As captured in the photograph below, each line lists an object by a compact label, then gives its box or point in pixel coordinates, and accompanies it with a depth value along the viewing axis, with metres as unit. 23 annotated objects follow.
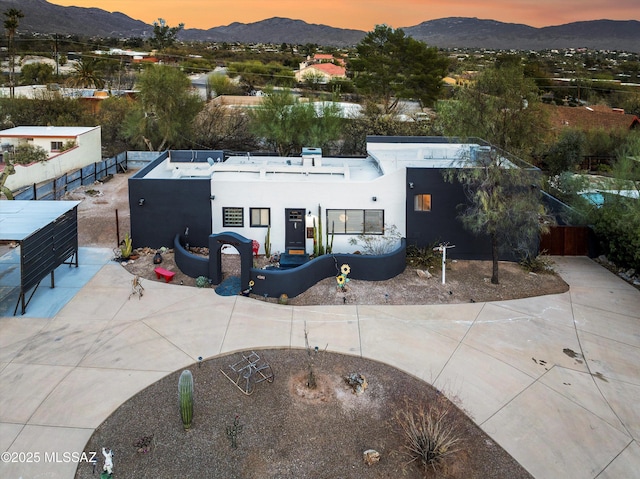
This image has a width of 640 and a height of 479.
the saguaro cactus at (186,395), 8.89
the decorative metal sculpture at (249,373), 10.43
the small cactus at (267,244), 17.26
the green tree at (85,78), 54.28
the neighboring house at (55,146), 27.23
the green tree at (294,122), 27.77
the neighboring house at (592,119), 37.61
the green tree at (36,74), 57.67
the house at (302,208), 17.20
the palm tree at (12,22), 46.81
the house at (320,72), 66.25
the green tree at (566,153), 26.50
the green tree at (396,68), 42.50
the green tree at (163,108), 30.78
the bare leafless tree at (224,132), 34.84
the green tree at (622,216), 16.20
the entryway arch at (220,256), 14.41
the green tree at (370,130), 32.69
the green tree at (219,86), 50.38
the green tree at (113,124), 37.03
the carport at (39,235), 13.17
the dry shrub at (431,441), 8.37
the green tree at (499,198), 15.07
